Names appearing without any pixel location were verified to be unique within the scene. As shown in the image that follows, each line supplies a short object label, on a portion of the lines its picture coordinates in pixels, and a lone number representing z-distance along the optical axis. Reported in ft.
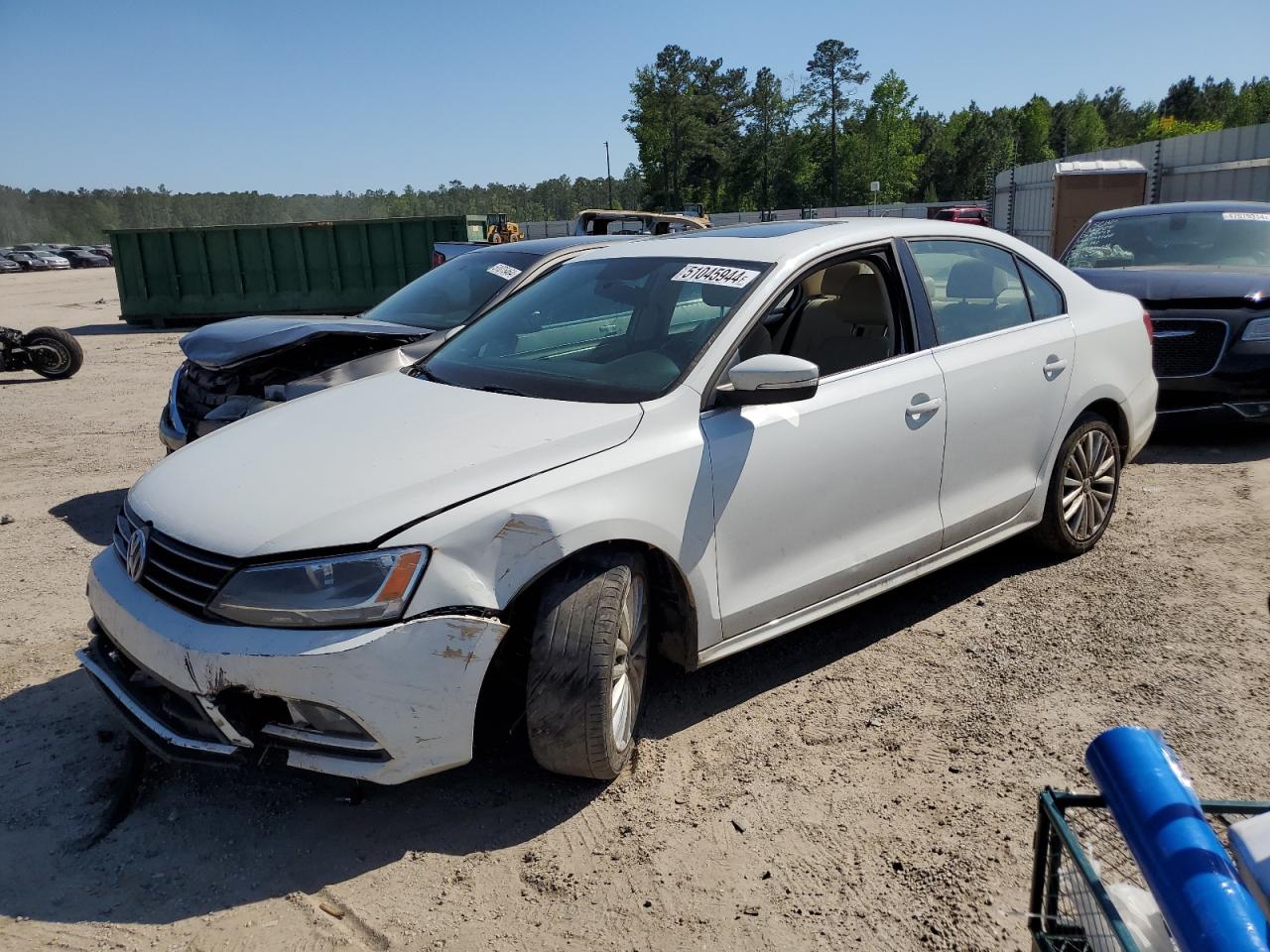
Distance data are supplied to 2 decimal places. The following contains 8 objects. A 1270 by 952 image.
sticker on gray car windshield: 22.21
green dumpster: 62.90
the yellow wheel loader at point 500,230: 69.51
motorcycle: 40.50
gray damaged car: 18.69
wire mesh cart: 4.47
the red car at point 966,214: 124.67
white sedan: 8.62
